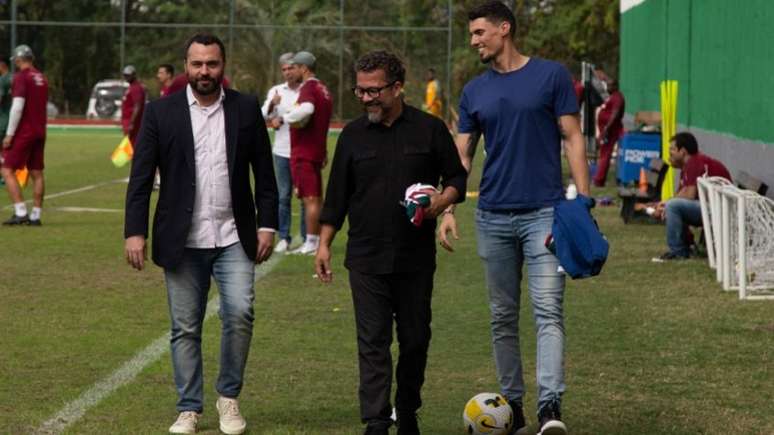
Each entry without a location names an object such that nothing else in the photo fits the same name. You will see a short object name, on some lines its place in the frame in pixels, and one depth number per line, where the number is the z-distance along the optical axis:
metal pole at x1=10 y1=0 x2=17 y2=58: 57.01
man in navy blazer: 7.85
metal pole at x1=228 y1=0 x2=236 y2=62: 57.06
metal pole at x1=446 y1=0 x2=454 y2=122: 54.69
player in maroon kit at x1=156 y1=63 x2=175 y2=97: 24.73
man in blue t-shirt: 7.74
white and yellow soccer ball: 7.73
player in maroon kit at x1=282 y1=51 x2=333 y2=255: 15.55
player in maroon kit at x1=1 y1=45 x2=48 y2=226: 19.45
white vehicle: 58.50
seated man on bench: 15.82
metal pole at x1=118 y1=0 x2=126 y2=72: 58.09
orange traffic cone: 21.90
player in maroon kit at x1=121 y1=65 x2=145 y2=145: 26.34
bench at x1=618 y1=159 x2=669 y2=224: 20.20
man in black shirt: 7.45
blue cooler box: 25.48
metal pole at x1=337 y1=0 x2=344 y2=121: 56.12
